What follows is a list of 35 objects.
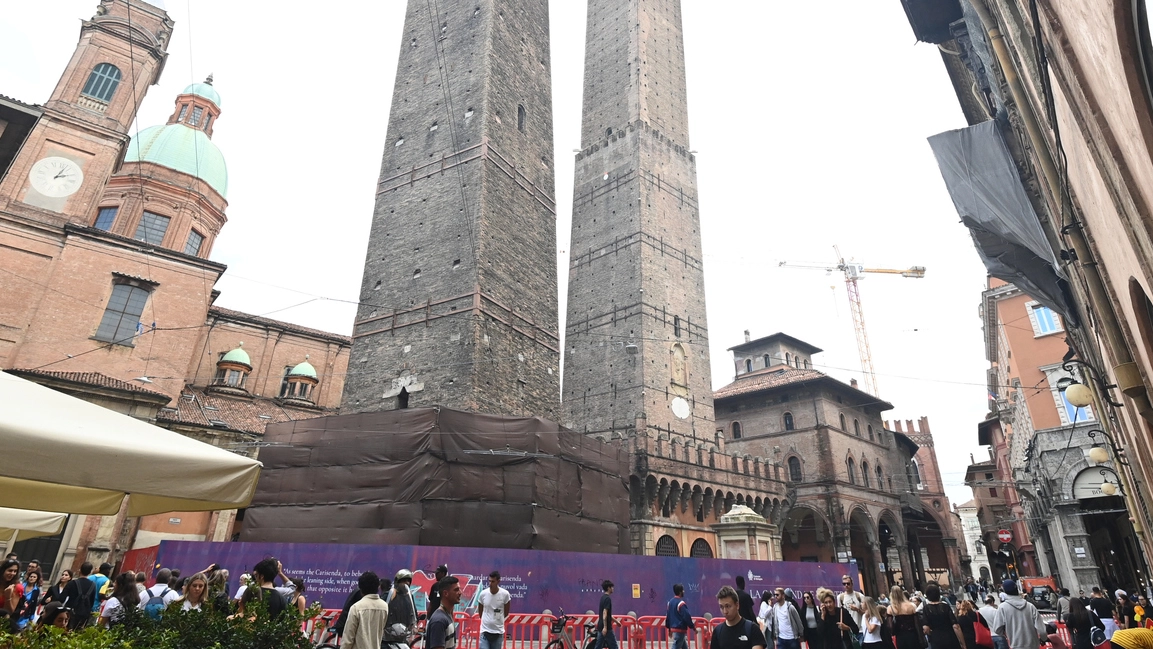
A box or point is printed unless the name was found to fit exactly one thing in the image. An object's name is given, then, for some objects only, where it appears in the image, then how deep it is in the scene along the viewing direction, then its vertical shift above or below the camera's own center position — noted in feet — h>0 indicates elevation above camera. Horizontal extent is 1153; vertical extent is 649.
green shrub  10.85 -1.01
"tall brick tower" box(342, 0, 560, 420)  51.01 +30.69
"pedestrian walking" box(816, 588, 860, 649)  22.74 -1.16
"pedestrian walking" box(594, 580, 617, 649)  24.39 -1.61
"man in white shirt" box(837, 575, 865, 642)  24.07 -0.46
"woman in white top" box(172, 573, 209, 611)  16.53 -0.41
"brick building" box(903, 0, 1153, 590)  10.78 +11.93
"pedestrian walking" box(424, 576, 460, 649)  16.49 -0.96
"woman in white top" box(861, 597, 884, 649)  20.84 -1.15
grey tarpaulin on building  24.64 +16.30
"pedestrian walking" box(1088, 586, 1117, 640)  25.72 -0.54
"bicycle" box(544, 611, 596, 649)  27.27 -2.27
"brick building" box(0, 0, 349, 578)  60.23 +31.09
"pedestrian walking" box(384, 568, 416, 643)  17.16 -0.90
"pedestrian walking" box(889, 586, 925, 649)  18.70 -0.87
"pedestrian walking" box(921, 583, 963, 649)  17.42 -0.82
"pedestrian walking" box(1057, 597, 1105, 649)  22.72 -0.94
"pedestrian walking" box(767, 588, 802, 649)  22.68 -1.29
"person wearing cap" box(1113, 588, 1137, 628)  31.17 -0.69
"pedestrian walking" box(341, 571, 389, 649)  14.23 -0.98
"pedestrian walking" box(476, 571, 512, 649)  22.11 -1.06
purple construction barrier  33.99 +0.62
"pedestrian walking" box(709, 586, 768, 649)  13.06 -0.85
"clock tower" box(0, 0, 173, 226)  67.62 +49.77
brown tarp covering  41.55 +6.47
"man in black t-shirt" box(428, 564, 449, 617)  23.02 -0.55
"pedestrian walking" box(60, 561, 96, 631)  19.33 -0.81
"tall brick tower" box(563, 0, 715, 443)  81.66 +48.11
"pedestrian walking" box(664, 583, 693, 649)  25.32 -1.31
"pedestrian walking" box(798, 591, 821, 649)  24.08 -1.12
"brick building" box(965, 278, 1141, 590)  57.88 +13.13
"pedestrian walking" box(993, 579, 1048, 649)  18.47 -0.74
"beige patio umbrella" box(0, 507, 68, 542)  20.89 +1.55
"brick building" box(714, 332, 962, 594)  90.68 +20.47
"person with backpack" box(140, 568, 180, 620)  19.46 -0.61
